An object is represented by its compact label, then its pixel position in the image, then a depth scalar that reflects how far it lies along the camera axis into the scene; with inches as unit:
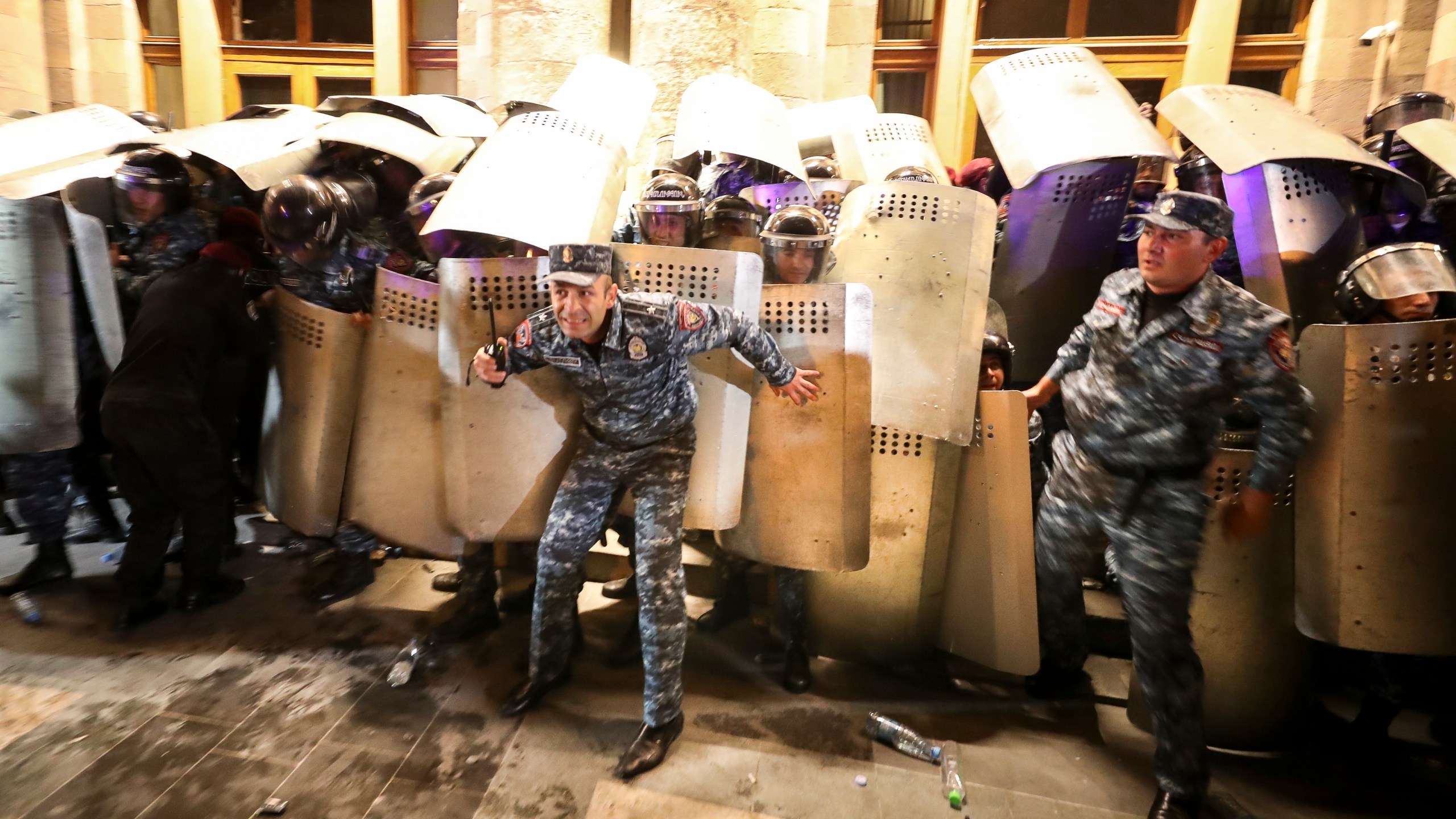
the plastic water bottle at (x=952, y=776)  103.4
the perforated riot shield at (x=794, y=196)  169.0
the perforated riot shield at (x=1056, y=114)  149.4
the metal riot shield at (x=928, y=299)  123.3
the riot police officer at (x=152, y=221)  151.9
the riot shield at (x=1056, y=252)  154.9
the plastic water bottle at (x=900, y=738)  113.7
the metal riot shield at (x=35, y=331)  141.6
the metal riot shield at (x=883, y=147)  197.9
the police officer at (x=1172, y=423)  93.0
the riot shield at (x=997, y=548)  123.6
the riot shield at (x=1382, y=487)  101.7
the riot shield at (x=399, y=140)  165.3
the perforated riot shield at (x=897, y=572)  129.3
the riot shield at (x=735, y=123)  171.8
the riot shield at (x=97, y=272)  145.6
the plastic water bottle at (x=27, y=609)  139.3
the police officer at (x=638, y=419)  105.3
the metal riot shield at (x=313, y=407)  135.5
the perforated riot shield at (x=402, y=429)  130.6
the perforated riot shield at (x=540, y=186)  126.5
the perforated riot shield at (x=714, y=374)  119.3
